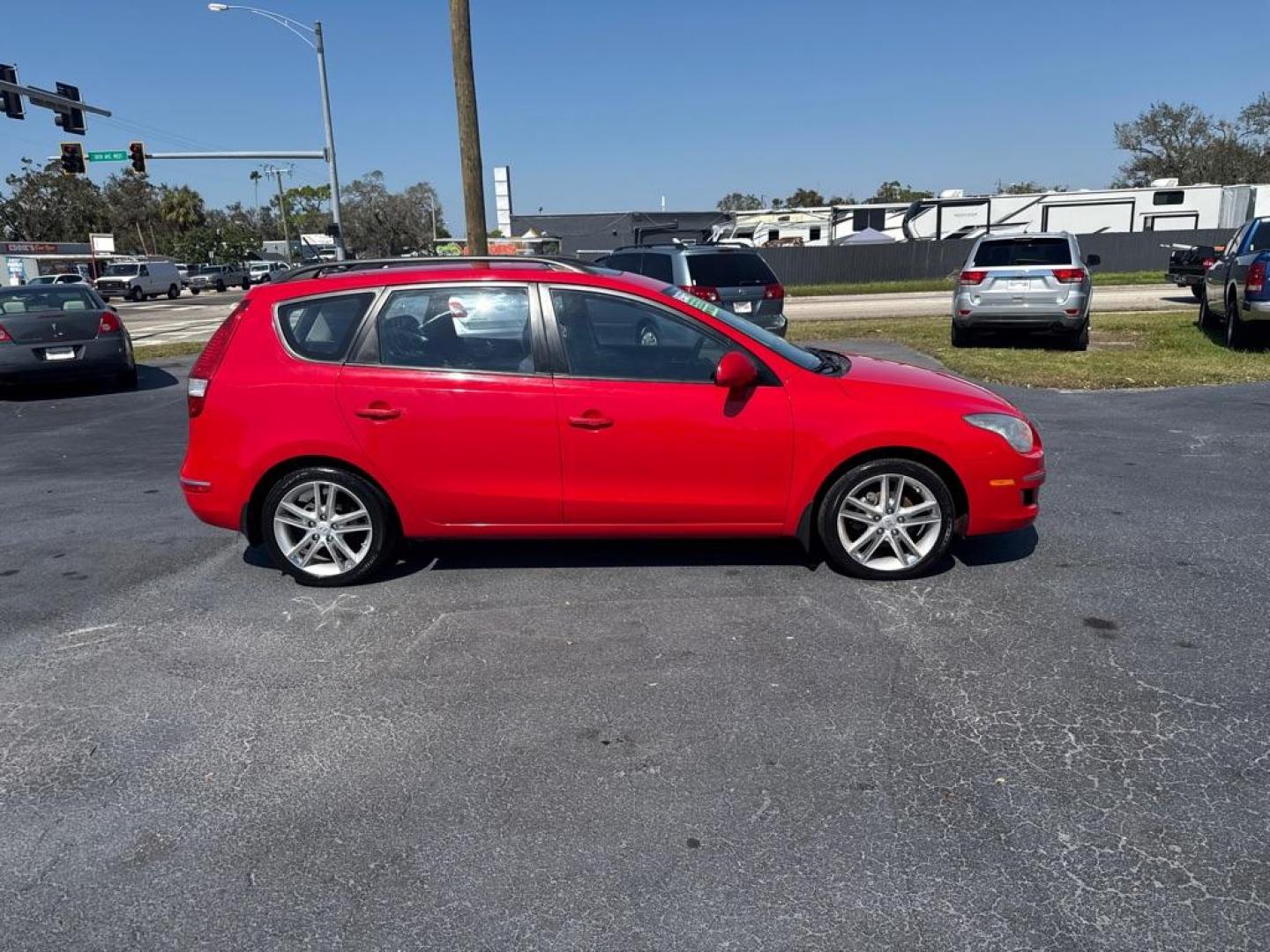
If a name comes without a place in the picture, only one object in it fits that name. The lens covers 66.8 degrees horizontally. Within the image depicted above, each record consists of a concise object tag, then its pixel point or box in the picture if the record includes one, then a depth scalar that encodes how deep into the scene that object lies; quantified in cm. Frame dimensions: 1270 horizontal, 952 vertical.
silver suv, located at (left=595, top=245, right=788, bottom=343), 1233
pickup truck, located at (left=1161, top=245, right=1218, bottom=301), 2073
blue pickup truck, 1191
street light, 3200
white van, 4753
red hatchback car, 486
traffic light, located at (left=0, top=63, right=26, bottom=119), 2669
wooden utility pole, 1442
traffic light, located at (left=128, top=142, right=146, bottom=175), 3284
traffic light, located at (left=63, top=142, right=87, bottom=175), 3241
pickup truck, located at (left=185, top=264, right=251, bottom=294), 5522
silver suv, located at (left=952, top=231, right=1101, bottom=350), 1331
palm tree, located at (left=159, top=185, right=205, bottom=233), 9525
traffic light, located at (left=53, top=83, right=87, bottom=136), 2983
